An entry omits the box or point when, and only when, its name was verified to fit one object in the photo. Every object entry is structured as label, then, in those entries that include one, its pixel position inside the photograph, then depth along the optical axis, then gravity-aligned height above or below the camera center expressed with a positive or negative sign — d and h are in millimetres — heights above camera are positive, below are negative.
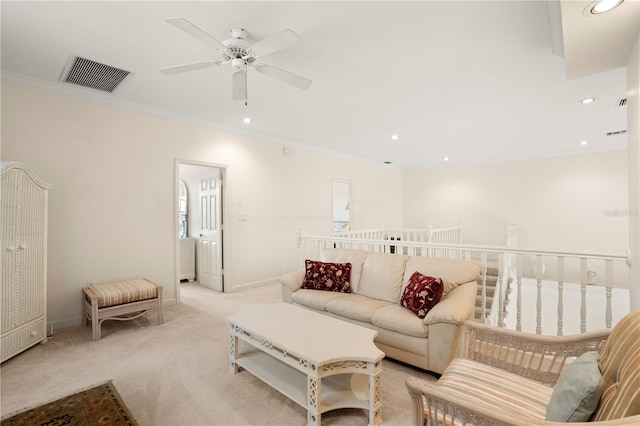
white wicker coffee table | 1720 -897
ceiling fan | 1955 +1216
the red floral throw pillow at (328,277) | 3230 -682
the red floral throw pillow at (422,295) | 2400 -671
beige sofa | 2172 -822
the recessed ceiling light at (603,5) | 1424 +1038
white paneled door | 4801 -272
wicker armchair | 915 -745
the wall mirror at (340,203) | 8823 +418
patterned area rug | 1450 -1009
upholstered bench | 2945 -874
